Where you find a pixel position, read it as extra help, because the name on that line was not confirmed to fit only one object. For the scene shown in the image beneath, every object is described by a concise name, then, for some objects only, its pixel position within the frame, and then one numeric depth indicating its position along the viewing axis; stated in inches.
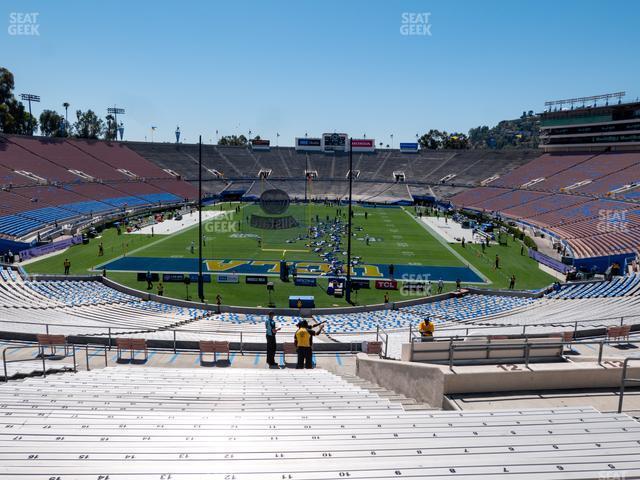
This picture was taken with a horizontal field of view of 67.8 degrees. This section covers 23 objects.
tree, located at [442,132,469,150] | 5718.5
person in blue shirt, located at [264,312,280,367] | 577.6
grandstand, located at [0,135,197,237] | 2143.2
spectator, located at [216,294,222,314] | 1079.2
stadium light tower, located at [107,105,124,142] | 4751.5
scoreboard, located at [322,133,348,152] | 4598.9
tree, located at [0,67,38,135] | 3348.9
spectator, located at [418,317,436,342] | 547.8
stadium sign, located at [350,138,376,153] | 4537.4
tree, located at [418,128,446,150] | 6294.3
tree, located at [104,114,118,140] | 5067.9
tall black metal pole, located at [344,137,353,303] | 1196.7
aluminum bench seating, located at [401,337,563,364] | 367.6
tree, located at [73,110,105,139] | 4859.7
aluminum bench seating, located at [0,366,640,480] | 189.0
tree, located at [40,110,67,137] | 4190.5
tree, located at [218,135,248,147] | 6796.3
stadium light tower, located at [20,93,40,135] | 3759.8
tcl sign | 1330.0
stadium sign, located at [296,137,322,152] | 4650.6
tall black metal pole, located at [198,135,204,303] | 1184.3
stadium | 213.0
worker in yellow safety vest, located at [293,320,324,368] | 546.6
